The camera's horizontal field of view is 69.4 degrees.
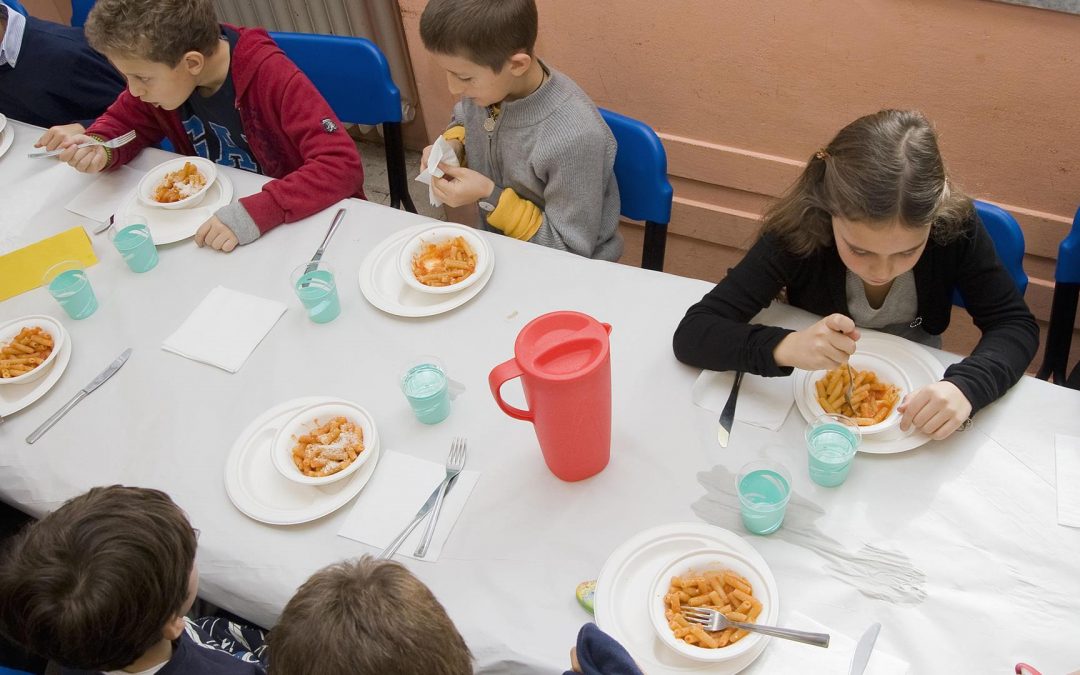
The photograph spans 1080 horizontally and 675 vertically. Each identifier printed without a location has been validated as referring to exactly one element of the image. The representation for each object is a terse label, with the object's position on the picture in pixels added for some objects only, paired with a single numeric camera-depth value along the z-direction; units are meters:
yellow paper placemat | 1.85
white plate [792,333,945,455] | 1.27
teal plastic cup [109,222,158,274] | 1.79
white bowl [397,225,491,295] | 1.65
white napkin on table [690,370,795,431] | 1.36
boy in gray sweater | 1.74
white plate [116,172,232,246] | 1.91
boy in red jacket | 1.90
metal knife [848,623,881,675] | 1.03
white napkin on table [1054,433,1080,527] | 1.16
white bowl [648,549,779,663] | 1.04
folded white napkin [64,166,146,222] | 2.01
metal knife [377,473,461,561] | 1.25
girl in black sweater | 1.30
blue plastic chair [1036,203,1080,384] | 1.62
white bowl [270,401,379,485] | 1.34
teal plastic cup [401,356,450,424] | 1.40
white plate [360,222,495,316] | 1.64
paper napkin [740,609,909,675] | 1.04
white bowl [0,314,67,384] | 1.61
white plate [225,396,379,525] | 1.32
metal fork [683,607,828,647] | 1.03
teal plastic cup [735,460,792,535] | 1.17
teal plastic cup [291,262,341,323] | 1.63
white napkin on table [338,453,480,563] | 1.27
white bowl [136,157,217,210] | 1.95
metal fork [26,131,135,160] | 2.06
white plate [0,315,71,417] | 1.57
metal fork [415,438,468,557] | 1.25
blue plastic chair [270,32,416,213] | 2.18
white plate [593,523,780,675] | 1.08
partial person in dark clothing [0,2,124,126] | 2.44
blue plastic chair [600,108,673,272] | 1.84
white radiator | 3.15
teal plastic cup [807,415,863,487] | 1.22
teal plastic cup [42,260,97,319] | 1.70
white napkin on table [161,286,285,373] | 1.61
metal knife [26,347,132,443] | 1.52
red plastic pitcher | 1.13
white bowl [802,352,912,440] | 1.28
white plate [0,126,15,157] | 2.27
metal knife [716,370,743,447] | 1.33
